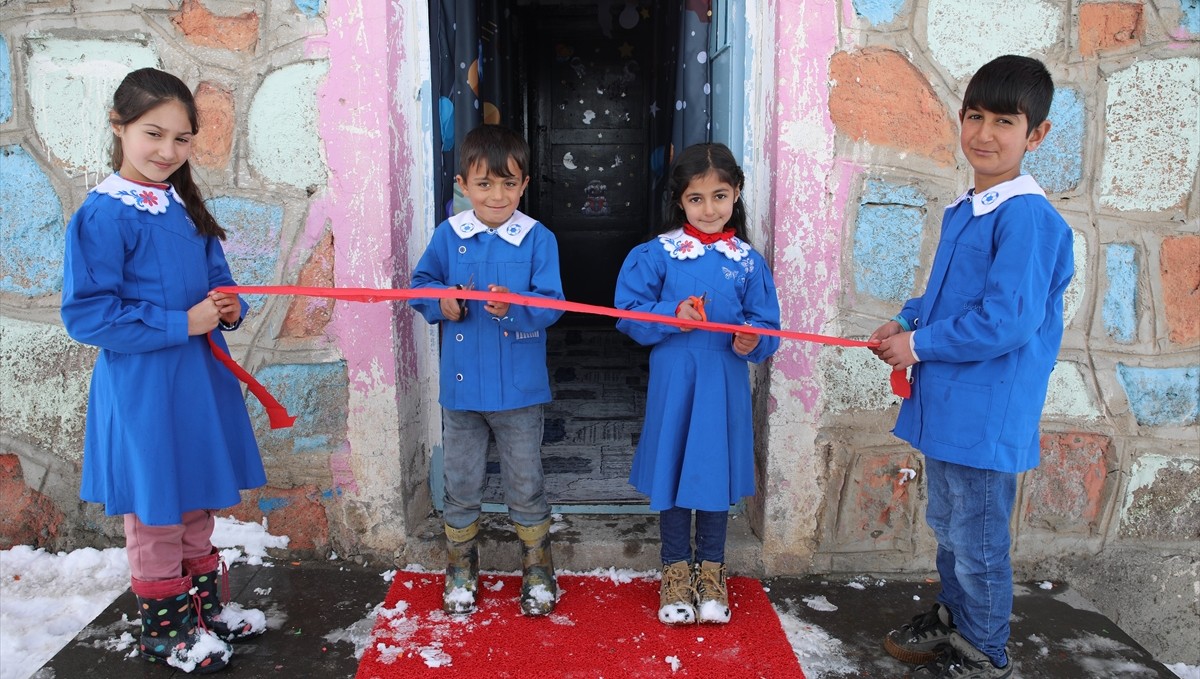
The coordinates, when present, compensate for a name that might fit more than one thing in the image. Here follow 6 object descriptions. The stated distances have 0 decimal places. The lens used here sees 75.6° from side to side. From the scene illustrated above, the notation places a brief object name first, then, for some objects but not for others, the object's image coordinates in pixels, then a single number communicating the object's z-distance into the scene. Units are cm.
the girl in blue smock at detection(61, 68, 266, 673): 191
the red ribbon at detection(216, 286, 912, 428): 206
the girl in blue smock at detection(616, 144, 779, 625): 227
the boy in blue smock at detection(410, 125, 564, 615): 228
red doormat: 215
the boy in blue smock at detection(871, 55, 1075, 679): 183
